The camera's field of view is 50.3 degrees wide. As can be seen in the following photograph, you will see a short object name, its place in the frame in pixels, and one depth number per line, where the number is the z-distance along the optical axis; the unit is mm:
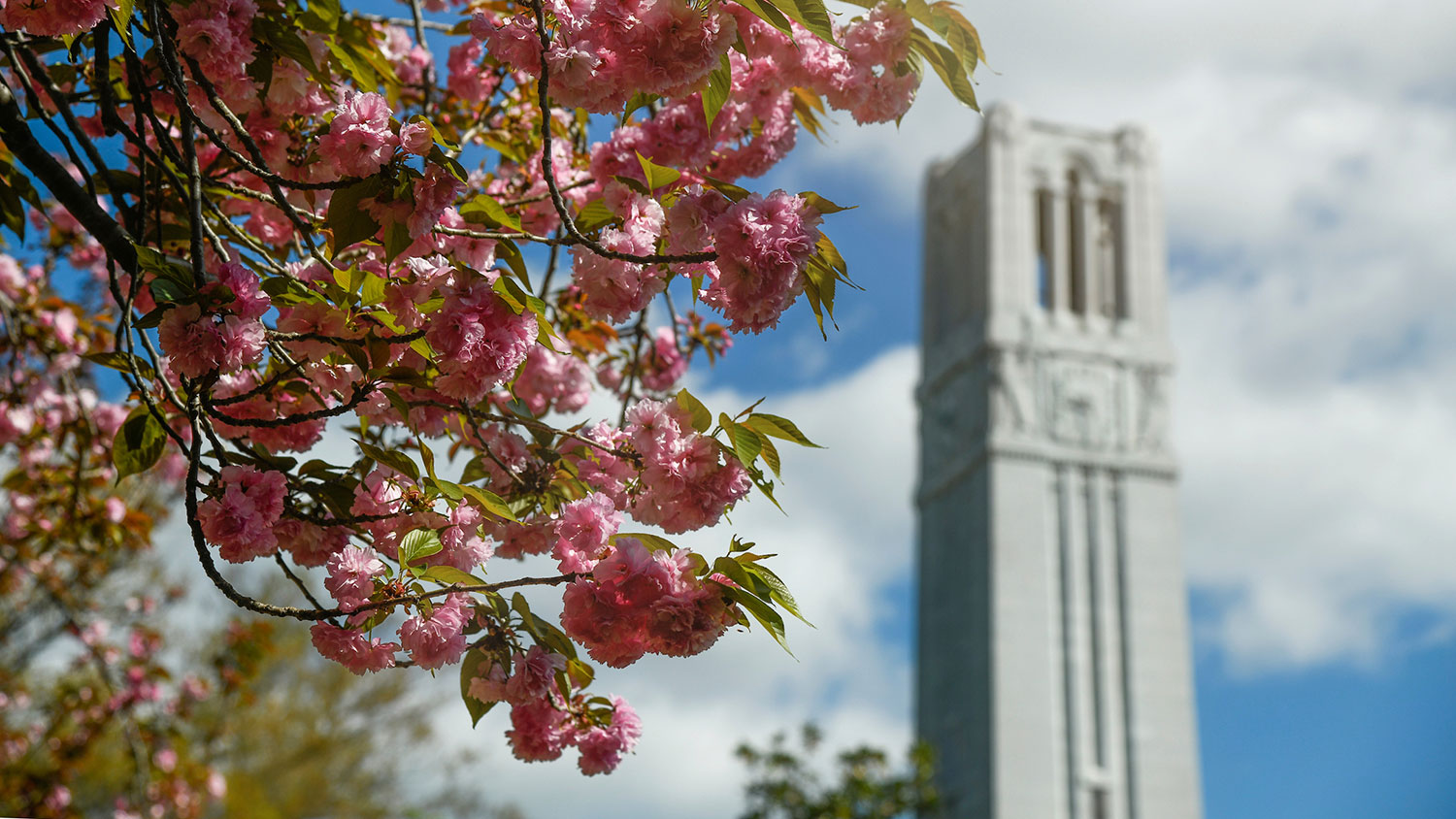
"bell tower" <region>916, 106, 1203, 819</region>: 25078
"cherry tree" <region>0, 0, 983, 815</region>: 2295
